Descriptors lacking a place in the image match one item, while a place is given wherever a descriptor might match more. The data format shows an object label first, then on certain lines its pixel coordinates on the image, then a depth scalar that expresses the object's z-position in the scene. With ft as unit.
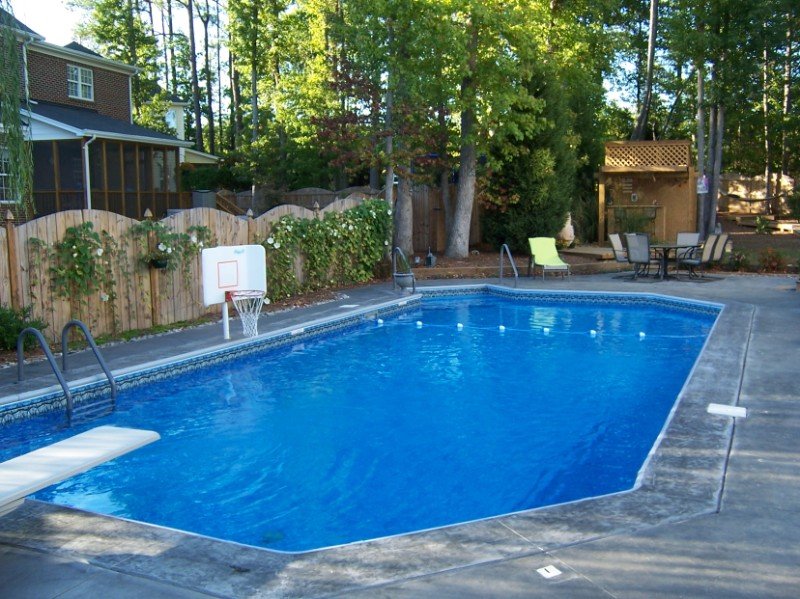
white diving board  12.28
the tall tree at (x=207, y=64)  121.39
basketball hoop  31.81
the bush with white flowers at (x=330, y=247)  42.22
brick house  64.85
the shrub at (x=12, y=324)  27.40
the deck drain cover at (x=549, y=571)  11.16
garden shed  71.20
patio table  49.74
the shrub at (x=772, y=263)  53.11
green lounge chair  51.42
